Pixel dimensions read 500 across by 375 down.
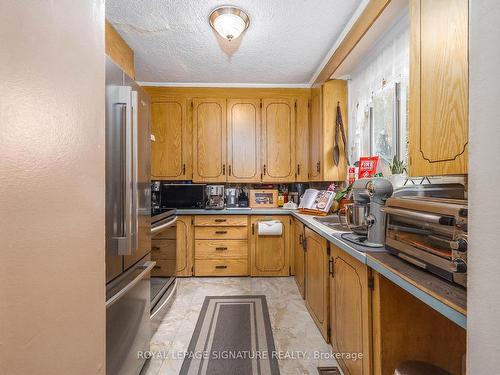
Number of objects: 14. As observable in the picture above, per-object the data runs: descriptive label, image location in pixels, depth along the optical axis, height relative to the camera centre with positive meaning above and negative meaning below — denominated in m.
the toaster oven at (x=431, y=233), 0.74 -0.18
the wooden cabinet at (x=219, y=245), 2.95 -0.74
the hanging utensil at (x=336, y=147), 2.74 +0.42
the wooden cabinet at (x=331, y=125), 2.77 +0.68
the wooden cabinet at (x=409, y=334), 1.04 -0.65
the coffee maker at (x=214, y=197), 3.09 -0.17
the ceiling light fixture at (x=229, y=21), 1.80 +1.26
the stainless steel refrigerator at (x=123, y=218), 1.07 -0.16
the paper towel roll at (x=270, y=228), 2.87 -0.52
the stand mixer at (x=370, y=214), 1.26 -0.16
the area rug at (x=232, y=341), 1.53 -1.14
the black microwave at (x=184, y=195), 3.09 -0.14
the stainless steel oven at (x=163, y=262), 1.97 -0.75
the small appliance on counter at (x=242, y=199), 3.31 -0.21
